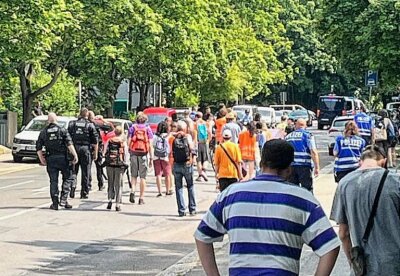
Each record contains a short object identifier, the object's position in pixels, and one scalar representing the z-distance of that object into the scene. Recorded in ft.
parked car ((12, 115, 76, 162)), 94.84
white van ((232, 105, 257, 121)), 132.72
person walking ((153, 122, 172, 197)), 57.82
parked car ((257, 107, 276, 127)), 160.86
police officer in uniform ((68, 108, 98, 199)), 58.08
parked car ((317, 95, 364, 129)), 193.47
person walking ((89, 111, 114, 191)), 62.64
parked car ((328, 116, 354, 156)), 105.11
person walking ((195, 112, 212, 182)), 72.95
